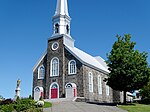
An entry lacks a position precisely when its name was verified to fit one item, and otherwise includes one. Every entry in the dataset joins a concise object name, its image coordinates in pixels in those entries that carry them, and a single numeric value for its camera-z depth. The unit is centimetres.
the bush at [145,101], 2956
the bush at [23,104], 1626
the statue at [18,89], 2269
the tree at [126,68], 2134
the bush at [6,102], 1839
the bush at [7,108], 1563
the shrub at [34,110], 1500
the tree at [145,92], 3013
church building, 2615
